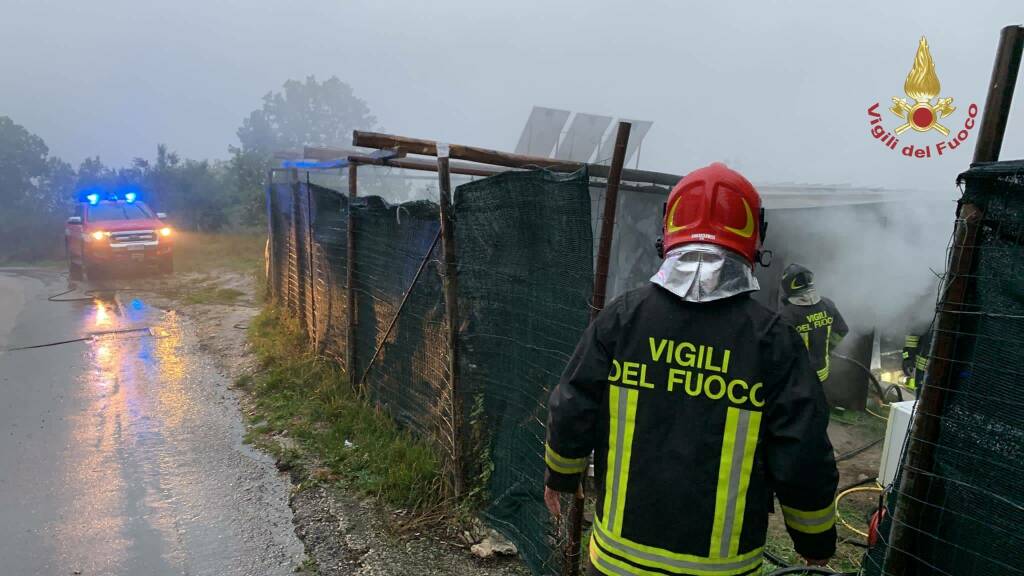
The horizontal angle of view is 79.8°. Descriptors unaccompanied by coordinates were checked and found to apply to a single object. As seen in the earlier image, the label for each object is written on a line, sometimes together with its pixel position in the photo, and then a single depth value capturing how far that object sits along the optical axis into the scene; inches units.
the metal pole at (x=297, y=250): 312.3
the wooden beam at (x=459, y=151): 166.7
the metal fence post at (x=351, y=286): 229.7
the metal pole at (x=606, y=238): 107.7
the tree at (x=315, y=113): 1971.0
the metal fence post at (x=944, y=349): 68.7
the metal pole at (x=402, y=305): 173.6
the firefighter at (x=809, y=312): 218.1
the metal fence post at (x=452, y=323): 157.6
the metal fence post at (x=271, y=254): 399.4
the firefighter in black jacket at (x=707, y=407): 65.9
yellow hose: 156.0
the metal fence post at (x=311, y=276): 282.7
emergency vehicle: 587.8
